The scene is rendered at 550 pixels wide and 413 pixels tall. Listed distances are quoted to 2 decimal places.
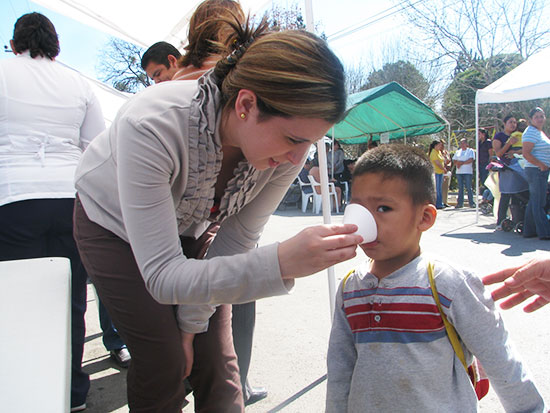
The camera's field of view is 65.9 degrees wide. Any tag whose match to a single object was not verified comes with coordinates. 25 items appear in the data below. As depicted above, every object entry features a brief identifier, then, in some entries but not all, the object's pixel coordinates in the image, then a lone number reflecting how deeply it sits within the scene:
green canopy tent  9.31
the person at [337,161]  10.57
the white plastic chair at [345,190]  10.70
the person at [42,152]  1.96
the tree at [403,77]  21.42
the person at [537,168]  5.49
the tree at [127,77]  11.62
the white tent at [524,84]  5.98
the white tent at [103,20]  2.90
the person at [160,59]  3.01
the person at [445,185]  10.39
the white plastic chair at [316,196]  9.94
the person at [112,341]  2.72
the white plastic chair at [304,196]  10.30
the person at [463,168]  9.79
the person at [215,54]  1.44
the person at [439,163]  10.12
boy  1.19
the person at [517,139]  6.51
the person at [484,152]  9.93
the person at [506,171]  6.14
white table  0.67
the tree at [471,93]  17.28
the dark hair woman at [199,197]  1.09
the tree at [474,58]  15.70
